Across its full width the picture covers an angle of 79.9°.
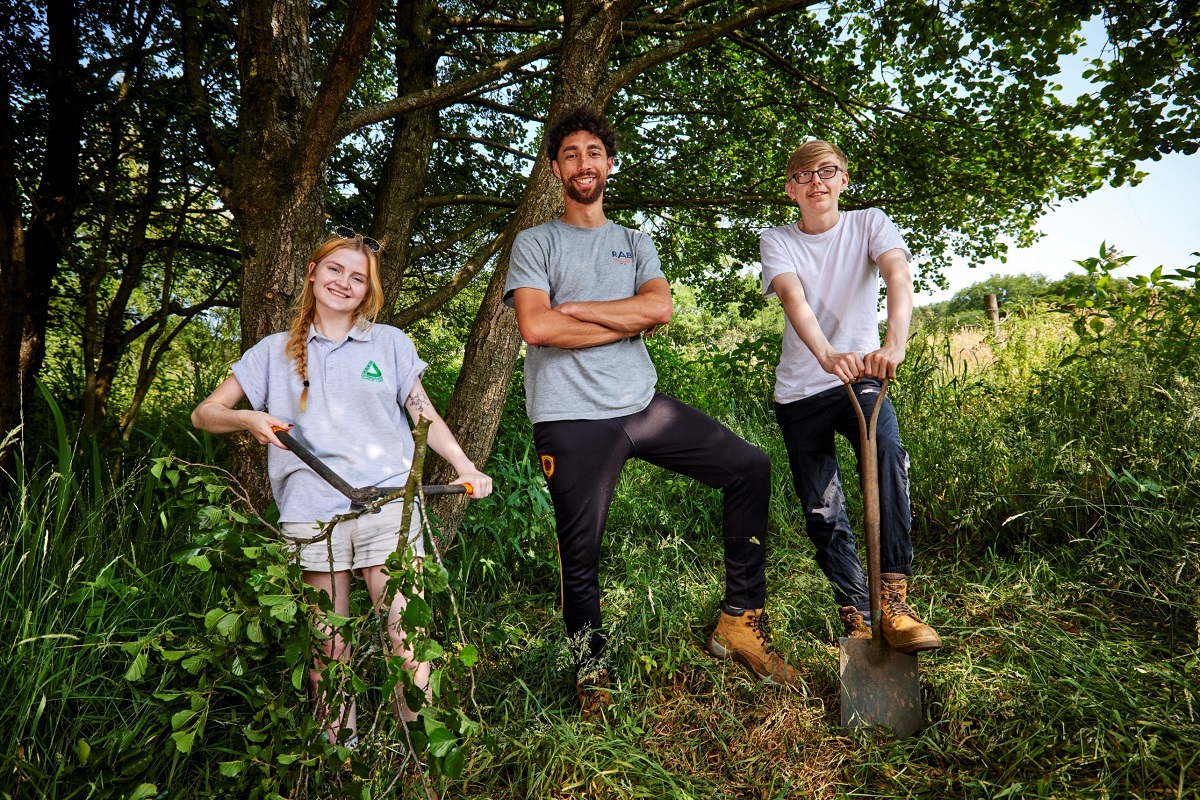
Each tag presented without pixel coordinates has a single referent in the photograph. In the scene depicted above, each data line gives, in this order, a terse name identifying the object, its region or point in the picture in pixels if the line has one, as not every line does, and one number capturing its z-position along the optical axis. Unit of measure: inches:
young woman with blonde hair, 86.5
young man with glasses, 103.5
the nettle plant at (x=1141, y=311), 156.3
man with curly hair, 99.7
